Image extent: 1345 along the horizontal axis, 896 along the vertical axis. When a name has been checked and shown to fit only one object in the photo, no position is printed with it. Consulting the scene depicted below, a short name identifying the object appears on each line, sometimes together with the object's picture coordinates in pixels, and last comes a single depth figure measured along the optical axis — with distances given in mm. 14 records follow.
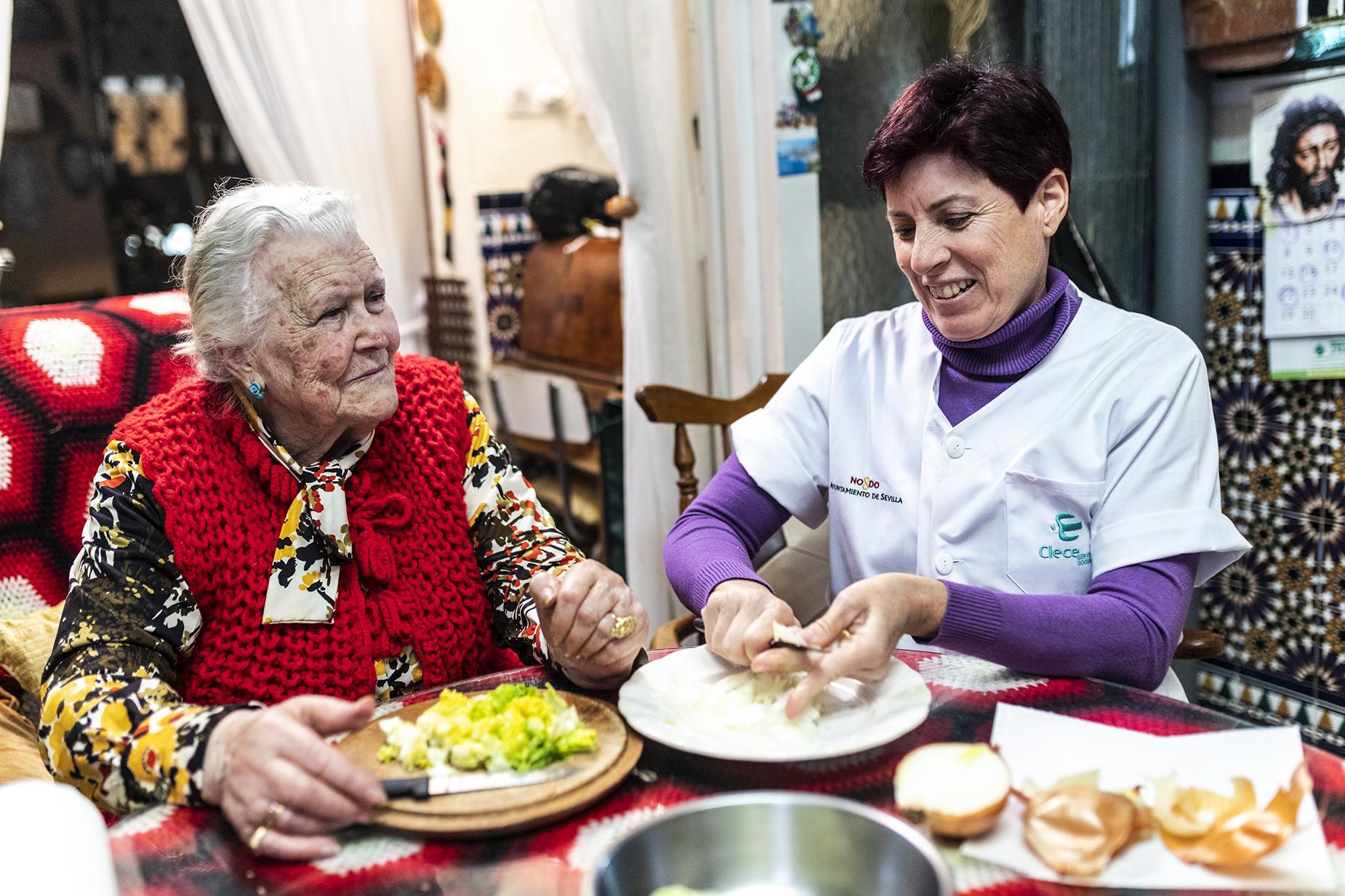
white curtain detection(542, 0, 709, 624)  2986
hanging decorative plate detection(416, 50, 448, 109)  4539
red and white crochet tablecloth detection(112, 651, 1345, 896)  934
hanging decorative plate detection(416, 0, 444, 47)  4461
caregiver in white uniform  1347
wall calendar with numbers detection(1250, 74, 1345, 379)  2328
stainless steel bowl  870
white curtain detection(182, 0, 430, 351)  3525
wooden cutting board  987
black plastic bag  4137
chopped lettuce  1090
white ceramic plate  1085
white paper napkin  860
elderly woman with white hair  1370
